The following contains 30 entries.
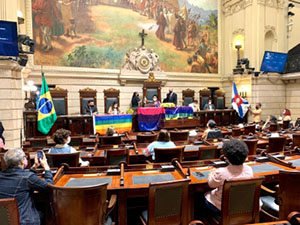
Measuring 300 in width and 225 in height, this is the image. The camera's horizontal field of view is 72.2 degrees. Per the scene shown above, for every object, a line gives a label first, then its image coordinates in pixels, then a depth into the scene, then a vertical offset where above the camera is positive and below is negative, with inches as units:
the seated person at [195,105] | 430.7 -4.6
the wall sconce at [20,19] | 303.3 +126.4
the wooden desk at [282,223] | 66.3 -39.3
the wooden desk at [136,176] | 87.4 -35.6
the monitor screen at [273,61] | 438.0 +87.3
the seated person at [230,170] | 82.3 -27.7
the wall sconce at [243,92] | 474.4 +24.2
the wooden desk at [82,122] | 300.2 -32.6
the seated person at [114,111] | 359.9 -12.8
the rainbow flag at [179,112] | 377.1 -17.7
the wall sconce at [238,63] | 469.4 +90.3
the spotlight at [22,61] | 259.2 +55.6
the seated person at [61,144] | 132.5 -25.9
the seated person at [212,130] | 201.3 -26.8
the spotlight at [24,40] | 264.7 +83.3
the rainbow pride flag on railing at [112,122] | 328.9 -30.5
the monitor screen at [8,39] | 223.9 +73.5
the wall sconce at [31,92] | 341.4 +23.5
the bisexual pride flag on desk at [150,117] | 357.7 -24.2
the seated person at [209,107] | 457.7 -9.6
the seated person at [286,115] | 333.1 -22.1
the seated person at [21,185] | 75.0 -29.8
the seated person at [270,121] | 294.8 -27.7
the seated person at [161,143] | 146.1 -28.8
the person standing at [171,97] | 439.0 +13.1
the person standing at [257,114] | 393.3 -23.0
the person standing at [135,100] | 422.3 +7.2
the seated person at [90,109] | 358.8 -9.3
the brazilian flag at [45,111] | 239.5 -7.8
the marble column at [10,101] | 241.2 +4.7
